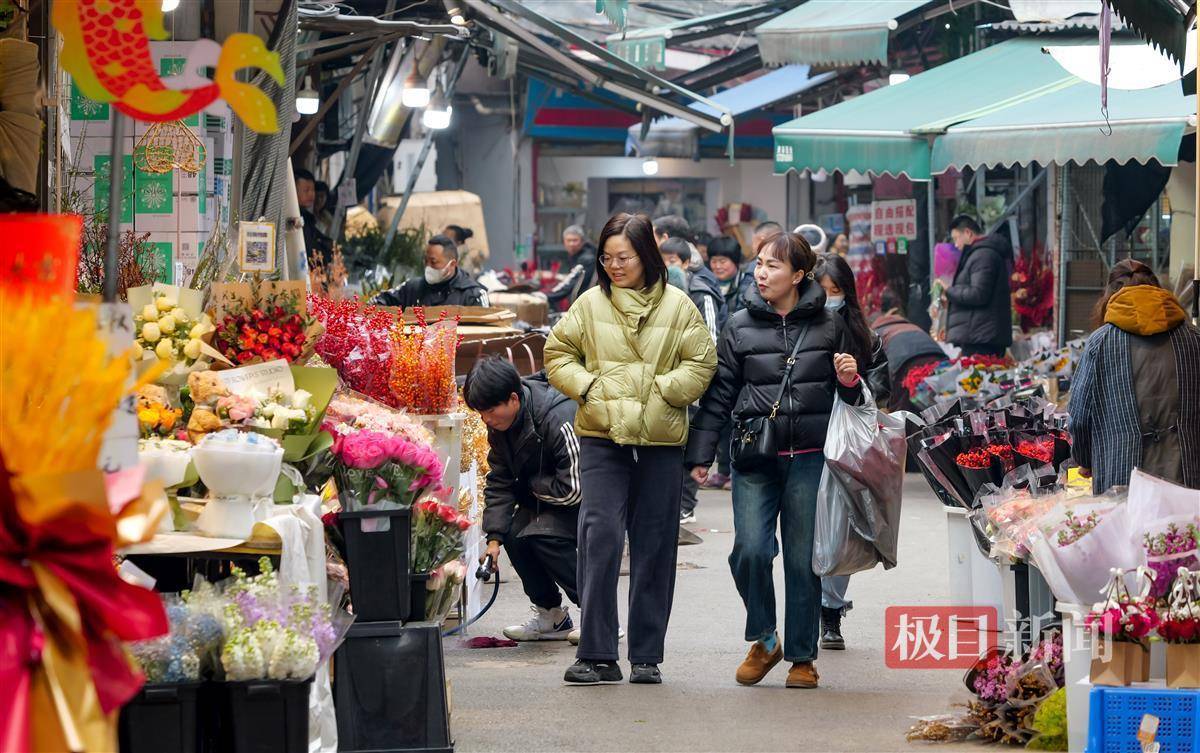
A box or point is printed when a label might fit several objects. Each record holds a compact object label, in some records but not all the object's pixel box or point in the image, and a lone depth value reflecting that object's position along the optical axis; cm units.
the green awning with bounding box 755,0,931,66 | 3180
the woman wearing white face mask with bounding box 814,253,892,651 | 1485
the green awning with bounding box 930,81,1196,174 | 2258
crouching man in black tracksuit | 1533
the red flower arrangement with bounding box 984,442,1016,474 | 1465
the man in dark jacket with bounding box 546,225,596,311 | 3045
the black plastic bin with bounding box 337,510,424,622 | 1162
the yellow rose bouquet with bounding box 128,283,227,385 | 1158
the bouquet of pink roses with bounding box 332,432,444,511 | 1177
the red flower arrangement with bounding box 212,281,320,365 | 1239
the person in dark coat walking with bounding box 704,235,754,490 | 2634
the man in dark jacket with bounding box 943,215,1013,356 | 2884
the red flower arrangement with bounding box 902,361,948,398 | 2794
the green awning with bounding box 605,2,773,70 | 3781
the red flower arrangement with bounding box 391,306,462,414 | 1658
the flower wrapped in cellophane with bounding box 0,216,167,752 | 597
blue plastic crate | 1050
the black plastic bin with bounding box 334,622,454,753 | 1148
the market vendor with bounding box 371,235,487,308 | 2422
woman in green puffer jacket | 1414
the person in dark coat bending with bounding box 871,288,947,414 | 2886
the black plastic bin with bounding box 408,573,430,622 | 1215
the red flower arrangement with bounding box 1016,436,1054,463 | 1471
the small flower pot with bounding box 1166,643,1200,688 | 1070
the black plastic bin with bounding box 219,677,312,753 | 934
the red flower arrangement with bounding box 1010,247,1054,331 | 3056
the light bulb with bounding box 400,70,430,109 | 3077
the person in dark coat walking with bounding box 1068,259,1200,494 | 1404
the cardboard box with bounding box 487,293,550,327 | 3058
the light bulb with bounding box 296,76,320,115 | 2670
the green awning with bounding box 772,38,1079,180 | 2581
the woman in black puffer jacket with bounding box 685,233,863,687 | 1434
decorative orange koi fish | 709
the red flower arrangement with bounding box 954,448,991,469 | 1467
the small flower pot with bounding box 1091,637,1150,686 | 1086
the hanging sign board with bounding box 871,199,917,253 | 3644
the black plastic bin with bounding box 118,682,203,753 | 913
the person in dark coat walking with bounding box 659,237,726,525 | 2305
